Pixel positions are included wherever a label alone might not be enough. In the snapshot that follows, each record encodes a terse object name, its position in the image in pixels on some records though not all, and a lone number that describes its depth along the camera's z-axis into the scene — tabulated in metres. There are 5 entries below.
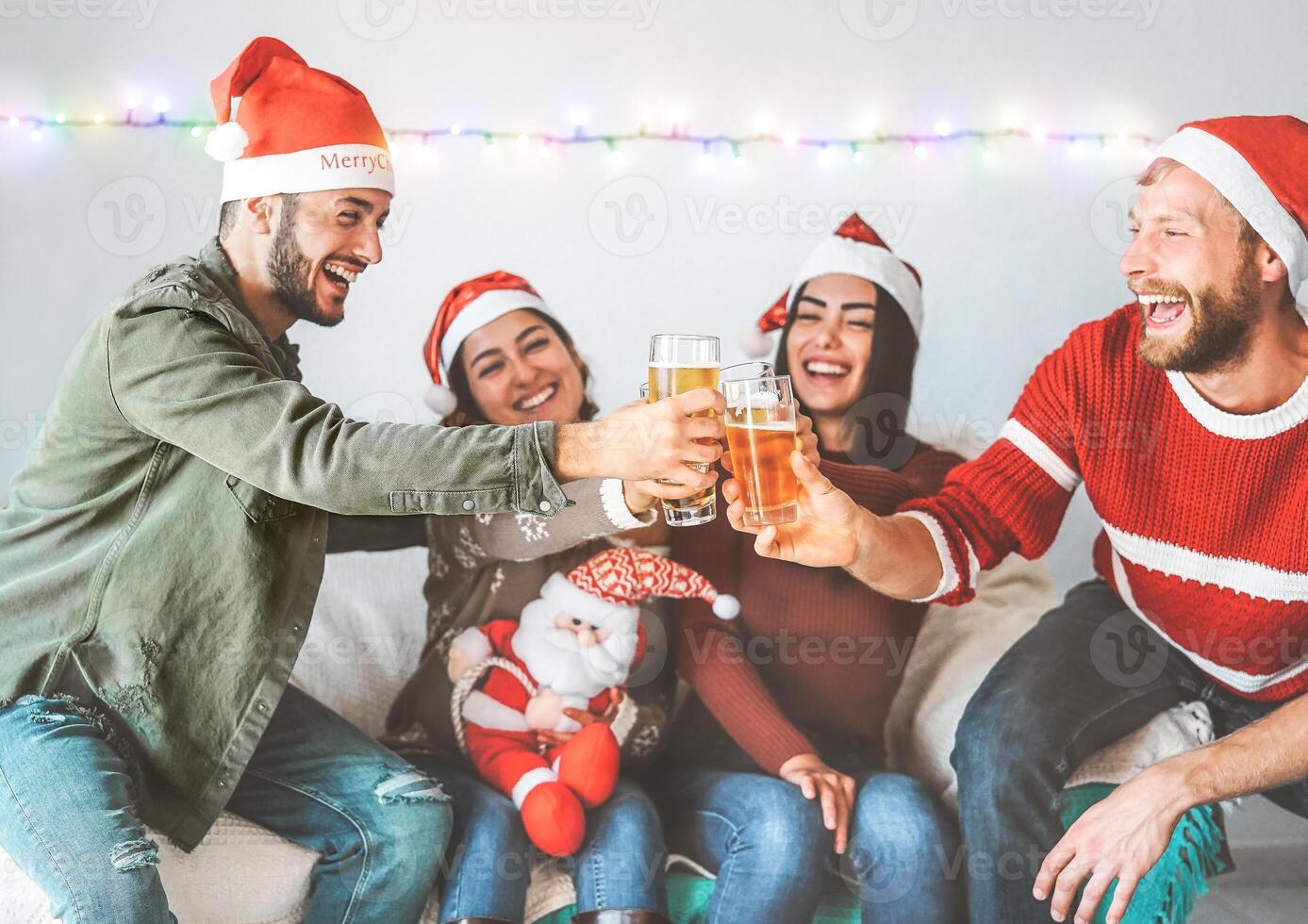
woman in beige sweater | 1.91
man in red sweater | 1.87
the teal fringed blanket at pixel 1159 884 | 1.86
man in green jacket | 1.56
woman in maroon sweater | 1.96
